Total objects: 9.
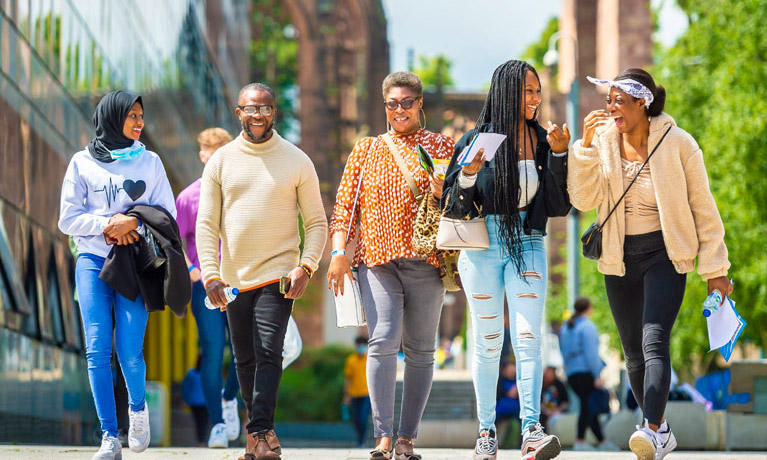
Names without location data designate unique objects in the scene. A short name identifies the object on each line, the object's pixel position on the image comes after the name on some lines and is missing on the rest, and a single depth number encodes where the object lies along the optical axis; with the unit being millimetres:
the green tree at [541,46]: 143888
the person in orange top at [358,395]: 37888
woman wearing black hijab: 14138
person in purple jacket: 18141
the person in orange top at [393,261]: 14687
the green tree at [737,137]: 49446
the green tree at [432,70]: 161565
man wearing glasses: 14602
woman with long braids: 14069
